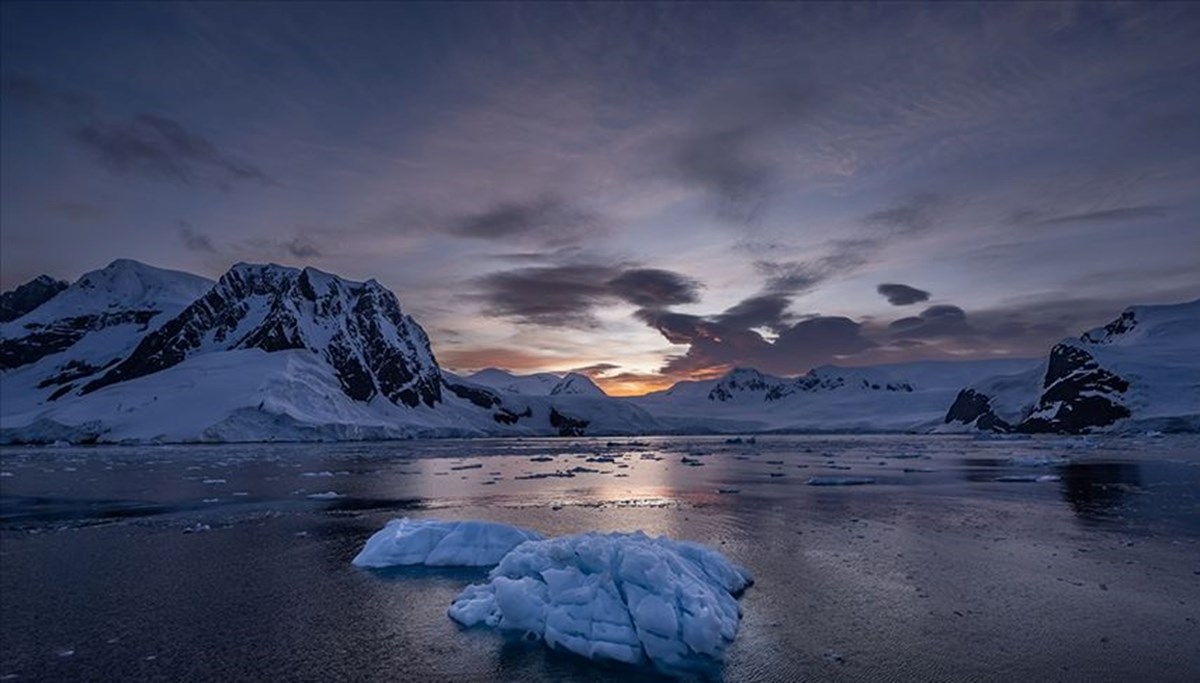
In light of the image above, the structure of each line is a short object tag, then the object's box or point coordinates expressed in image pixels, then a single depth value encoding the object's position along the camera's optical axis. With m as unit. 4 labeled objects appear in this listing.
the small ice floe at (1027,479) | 36.00
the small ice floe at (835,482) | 34.91
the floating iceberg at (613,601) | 9.88
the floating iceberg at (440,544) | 16.22
